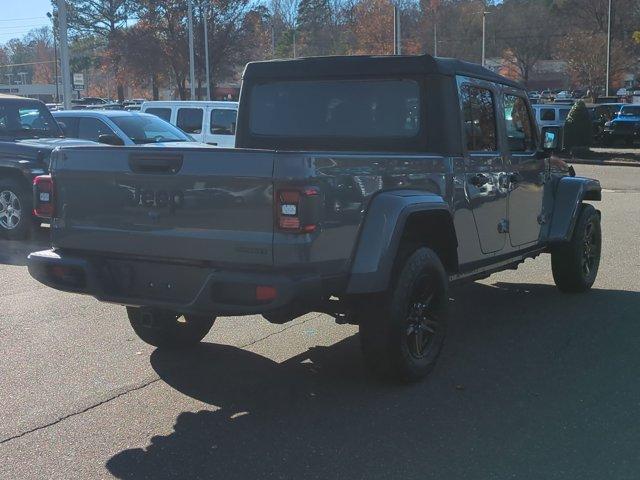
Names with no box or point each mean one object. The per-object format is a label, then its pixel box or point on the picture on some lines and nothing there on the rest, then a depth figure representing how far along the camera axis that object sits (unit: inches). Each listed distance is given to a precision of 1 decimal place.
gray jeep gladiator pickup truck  144.9
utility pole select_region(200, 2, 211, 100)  1723.7
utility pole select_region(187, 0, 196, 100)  1380.4
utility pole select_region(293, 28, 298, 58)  2546.3
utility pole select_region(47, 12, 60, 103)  2295.0
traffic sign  1624.0
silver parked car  474.3
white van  647.1
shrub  1063.0
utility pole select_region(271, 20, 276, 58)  2369.8
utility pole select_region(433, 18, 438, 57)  2116.1
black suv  375.2
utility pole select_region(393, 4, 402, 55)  1421.0
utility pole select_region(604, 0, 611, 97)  1512.5
